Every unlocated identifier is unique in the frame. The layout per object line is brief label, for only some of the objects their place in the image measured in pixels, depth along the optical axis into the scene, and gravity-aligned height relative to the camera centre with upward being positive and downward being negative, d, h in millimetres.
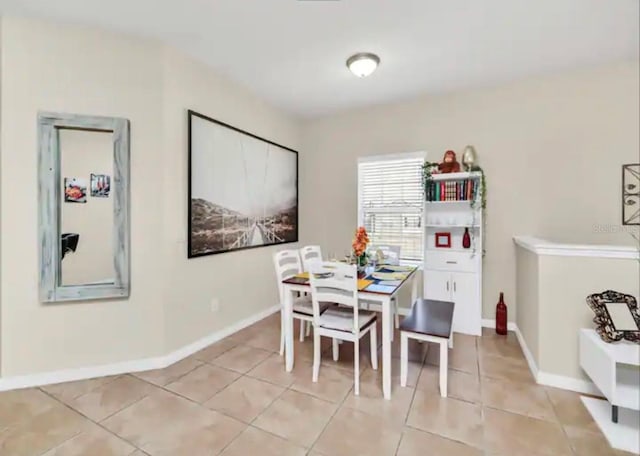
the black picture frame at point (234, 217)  2687 +114
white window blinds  3736 +334
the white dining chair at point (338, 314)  2055 -587
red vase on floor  3123 -934
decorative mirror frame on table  1424 -447
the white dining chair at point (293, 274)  2514 -487
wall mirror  2188 +150
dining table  2033 -457
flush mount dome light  2572 +1402
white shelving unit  3150 -352
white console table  1090 -718
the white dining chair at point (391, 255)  3150 -298
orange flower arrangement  2723 -126
